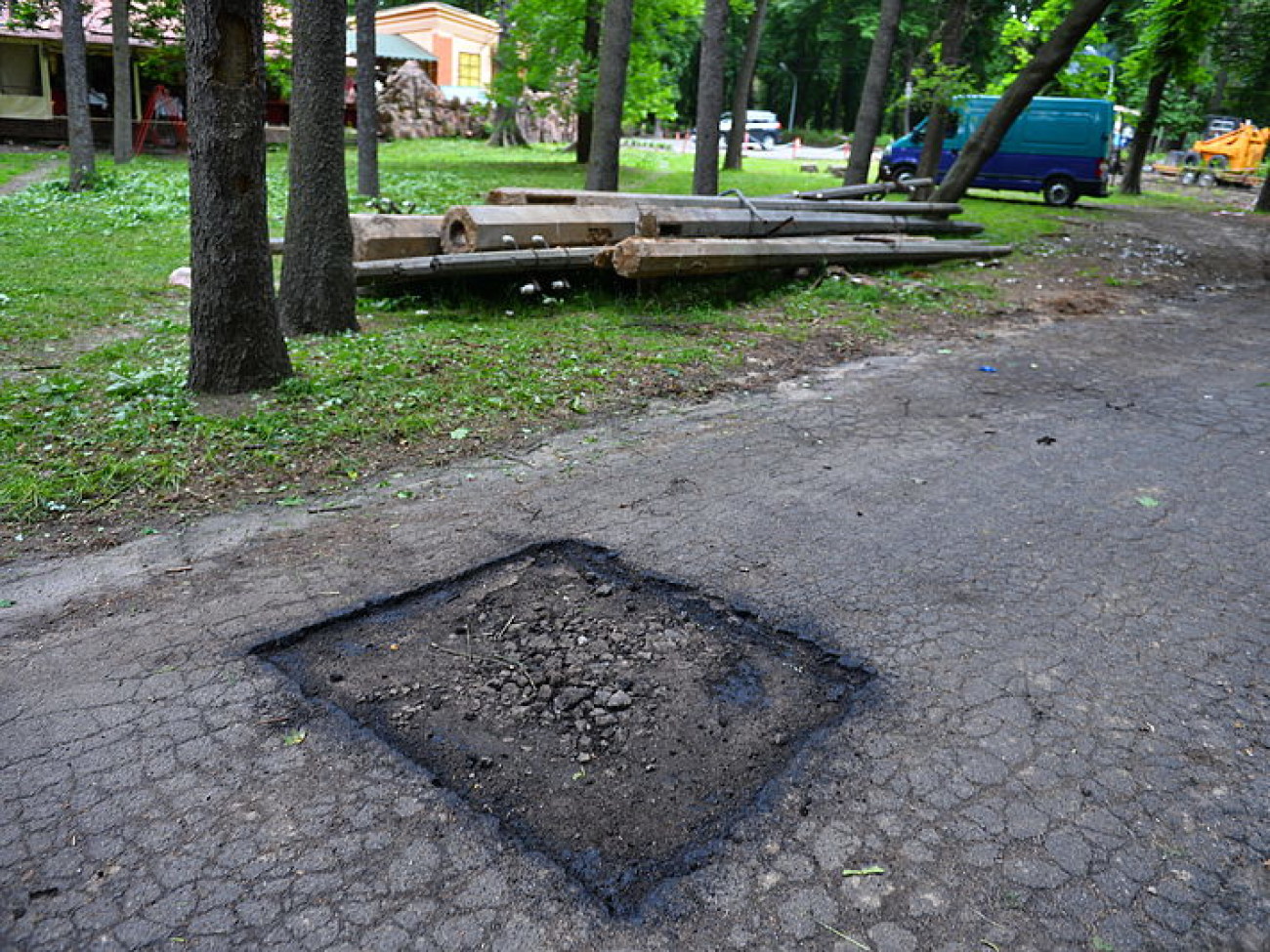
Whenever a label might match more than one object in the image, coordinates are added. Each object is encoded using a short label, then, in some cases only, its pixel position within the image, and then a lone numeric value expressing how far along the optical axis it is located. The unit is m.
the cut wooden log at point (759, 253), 8.95
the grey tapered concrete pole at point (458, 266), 8.61
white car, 48.22
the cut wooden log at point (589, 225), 8.86
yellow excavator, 37.44
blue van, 22.48
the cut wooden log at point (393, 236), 8.95
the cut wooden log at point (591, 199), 10.40
